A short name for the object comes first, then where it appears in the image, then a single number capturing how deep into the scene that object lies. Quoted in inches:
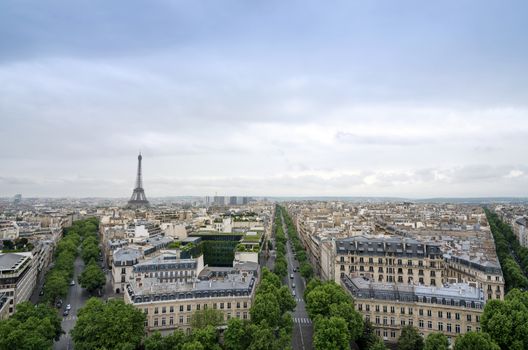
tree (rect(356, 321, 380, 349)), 2160.4
